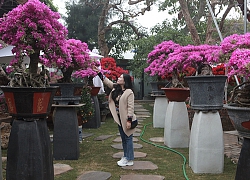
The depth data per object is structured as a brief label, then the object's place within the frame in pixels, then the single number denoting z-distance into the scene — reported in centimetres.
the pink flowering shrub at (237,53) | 291
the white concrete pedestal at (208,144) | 413
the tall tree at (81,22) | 1587
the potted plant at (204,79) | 409
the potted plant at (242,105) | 290
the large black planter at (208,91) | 409
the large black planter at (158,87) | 827
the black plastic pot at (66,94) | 498
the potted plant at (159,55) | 660
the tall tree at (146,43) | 1159
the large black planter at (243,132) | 290
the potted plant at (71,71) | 490
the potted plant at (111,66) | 1033
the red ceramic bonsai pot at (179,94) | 556
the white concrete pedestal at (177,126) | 566
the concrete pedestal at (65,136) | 493
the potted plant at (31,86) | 303
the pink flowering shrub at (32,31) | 324
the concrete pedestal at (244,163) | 296
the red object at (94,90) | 831
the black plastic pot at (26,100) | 301
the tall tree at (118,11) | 1282
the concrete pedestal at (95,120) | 827
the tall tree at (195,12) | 928
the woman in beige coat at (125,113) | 455
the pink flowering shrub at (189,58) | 445
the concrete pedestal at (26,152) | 301
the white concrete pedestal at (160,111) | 834
